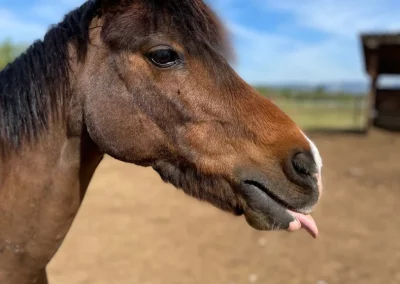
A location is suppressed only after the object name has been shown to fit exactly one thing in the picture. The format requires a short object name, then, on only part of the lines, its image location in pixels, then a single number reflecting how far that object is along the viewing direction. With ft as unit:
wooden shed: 45.91
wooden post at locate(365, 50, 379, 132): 46.06
